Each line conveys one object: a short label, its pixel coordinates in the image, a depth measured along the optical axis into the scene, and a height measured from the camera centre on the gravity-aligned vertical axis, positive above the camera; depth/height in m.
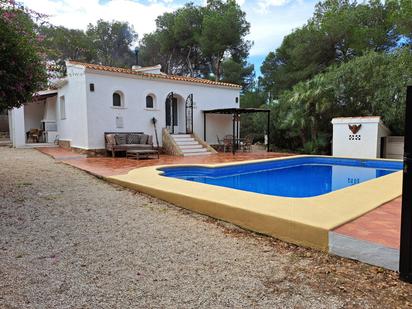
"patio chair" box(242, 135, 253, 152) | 17.96 -0.85
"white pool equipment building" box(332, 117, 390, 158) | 14.05 -0.37
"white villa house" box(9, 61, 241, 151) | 13.81 +1.31
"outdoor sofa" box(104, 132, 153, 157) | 13.33 -0.45
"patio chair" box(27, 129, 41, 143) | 20.25 -0.20
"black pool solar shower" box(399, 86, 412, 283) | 2.70 -0.70
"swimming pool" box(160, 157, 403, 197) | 8.55 -1.52
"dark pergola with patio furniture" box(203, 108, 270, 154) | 15.80 +1.00
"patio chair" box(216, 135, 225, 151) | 18.19 -0.86
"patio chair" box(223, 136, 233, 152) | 17.39 -0.76
